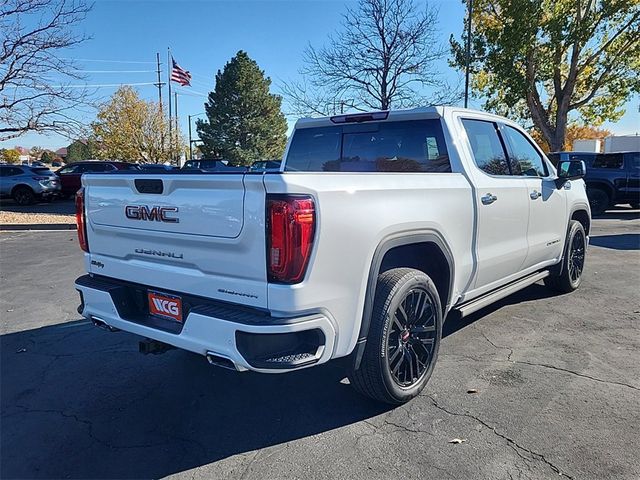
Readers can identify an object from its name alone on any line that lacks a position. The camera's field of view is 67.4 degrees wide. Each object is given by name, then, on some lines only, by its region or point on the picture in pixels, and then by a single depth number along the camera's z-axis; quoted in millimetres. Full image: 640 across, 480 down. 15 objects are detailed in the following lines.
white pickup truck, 2416
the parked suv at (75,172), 21312
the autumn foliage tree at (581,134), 48638
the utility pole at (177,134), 40125
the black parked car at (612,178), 14734
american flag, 33172
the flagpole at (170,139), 37700
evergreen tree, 41625
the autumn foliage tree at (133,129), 34312
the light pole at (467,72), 20141
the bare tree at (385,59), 19359
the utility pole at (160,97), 36922
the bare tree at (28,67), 13344
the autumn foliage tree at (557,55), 20281
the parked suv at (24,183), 18734
